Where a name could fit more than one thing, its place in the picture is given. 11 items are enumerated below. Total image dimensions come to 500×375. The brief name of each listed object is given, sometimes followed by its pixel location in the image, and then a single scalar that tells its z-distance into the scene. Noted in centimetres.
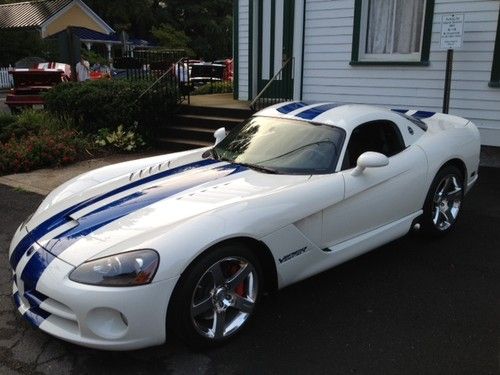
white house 784
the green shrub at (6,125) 875
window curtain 852
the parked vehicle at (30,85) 1194
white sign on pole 707
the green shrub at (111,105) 923
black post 743
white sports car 257
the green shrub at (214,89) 1369
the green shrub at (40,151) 764
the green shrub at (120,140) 898
